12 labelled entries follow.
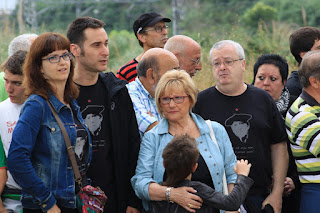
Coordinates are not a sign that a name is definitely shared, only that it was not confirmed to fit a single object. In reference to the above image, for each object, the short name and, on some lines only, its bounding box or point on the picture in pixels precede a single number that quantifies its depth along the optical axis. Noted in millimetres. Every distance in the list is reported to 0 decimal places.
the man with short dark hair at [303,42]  12078
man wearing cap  13797
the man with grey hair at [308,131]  9344
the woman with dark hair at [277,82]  10906
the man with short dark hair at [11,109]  8367
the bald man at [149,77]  9883
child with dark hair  7941
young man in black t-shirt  9195
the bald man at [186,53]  11922
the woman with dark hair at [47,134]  7383
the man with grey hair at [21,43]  10734
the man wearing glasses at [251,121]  9789
